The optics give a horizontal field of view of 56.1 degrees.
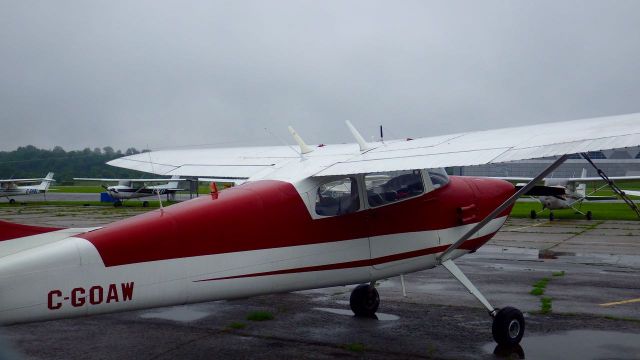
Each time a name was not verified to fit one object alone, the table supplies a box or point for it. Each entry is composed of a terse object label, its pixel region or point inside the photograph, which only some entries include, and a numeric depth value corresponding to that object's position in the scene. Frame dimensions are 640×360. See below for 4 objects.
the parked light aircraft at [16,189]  43.75
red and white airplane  5.30
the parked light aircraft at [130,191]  39.41
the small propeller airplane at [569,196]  25.86
